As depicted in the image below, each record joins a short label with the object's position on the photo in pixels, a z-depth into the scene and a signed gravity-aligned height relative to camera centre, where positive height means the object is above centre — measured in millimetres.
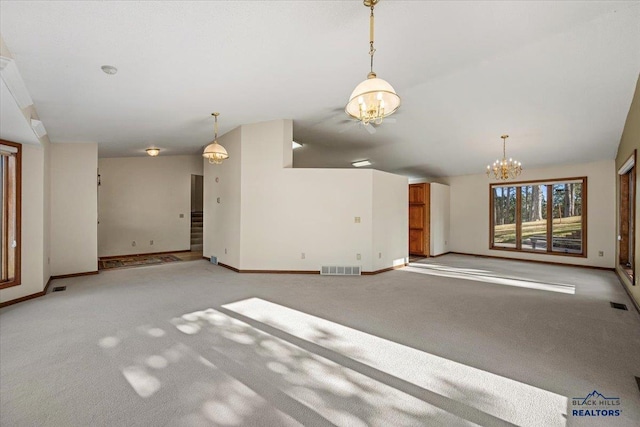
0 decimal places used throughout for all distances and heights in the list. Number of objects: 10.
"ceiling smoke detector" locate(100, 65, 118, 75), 3174 +1562
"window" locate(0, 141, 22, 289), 4219 -30
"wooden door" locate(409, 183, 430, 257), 8938 -177
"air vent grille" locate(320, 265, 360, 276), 6197 -1199
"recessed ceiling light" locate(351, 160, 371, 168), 9372 +1626
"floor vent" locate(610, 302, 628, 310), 4062 -1291
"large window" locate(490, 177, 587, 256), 7598 -68
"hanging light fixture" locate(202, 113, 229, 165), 5219 +1077
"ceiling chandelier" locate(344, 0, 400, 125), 2344 +951
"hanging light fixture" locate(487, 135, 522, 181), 6469 +1022
